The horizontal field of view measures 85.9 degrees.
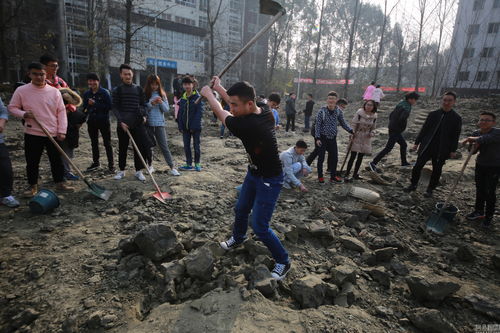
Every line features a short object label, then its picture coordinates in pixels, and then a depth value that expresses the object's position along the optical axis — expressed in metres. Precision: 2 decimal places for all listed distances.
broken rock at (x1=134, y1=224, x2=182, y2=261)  2.80
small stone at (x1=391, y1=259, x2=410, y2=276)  3.04
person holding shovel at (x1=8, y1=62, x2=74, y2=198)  3.81
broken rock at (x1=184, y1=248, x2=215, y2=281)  2.58
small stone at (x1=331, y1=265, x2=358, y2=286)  2.65
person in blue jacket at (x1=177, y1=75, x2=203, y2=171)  5.53
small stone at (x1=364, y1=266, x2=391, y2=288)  2.81
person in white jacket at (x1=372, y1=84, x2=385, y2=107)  12.11
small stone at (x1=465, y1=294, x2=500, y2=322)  2.43
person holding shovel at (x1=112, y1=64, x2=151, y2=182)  4.79
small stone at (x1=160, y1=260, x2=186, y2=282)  2.54
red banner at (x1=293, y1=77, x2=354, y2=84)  27.36
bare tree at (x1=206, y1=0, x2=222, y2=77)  16.88
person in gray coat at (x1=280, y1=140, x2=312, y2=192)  5.18
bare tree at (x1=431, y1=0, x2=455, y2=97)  21.61
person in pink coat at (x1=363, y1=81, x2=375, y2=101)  12.41
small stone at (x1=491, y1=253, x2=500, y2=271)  3.29
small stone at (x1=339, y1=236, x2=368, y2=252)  3.40
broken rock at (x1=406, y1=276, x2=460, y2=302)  2.55
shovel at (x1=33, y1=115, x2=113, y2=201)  4.23
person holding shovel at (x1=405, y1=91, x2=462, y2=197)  5.04
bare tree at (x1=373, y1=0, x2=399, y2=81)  21.60
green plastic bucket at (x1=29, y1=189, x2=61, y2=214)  3.65
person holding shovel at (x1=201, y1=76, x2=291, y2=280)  2.43
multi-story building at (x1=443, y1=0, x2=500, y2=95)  28.72
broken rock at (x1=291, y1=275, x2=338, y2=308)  2.38
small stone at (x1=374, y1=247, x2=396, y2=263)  3.22
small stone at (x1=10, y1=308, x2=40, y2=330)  2.11
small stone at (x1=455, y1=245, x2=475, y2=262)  3.40
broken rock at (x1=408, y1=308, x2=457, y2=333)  2.15
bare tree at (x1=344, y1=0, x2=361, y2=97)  22.39
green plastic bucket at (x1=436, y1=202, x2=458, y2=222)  4.38
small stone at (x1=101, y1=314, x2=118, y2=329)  2.12
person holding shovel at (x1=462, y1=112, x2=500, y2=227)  4.26
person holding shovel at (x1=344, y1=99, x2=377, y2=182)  5.76
